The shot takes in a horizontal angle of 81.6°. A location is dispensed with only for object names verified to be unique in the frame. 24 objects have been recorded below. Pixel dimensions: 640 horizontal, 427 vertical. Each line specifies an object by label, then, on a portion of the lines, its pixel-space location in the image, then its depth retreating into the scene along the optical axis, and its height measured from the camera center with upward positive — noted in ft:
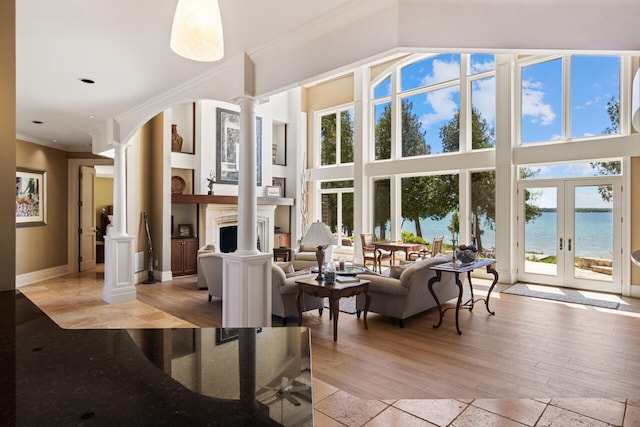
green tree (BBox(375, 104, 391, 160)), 30.91 +6.58
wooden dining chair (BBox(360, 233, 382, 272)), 26.61 -2.62
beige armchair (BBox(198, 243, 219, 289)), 21.11 -3.52
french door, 20.54 -1.14
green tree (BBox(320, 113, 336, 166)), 35.88 +7.22
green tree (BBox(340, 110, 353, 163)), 34.47 +7.22
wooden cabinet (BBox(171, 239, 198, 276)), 24.66 -2.92
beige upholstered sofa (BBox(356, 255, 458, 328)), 14.30 -3.09
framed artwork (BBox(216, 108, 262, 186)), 27.89 +5.13
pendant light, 4.82 +2.45
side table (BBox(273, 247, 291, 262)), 26.32 -2.85
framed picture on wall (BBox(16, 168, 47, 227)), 21.32 +0.95
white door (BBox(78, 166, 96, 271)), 26.09 -0.55
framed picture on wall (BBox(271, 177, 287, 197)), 34.38 +2.77
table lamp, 13.51 -0.84
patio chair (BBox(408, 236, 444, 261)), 24.58 -2.69
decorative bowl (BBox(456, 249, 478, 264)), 15.71 -1.82
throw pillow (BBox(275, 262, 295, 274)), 17.18 -2.52
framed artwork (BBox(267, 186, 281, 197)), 31.28 +1.88
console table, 14.20 -2.19
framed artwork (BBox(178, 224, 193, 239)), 25.71 -1.24
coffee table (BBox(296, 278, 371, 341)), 13.24 -2.86
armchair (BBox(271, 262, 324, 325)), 14.66 -3.27
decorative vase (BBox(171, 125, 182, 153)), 26.03 +5.15
